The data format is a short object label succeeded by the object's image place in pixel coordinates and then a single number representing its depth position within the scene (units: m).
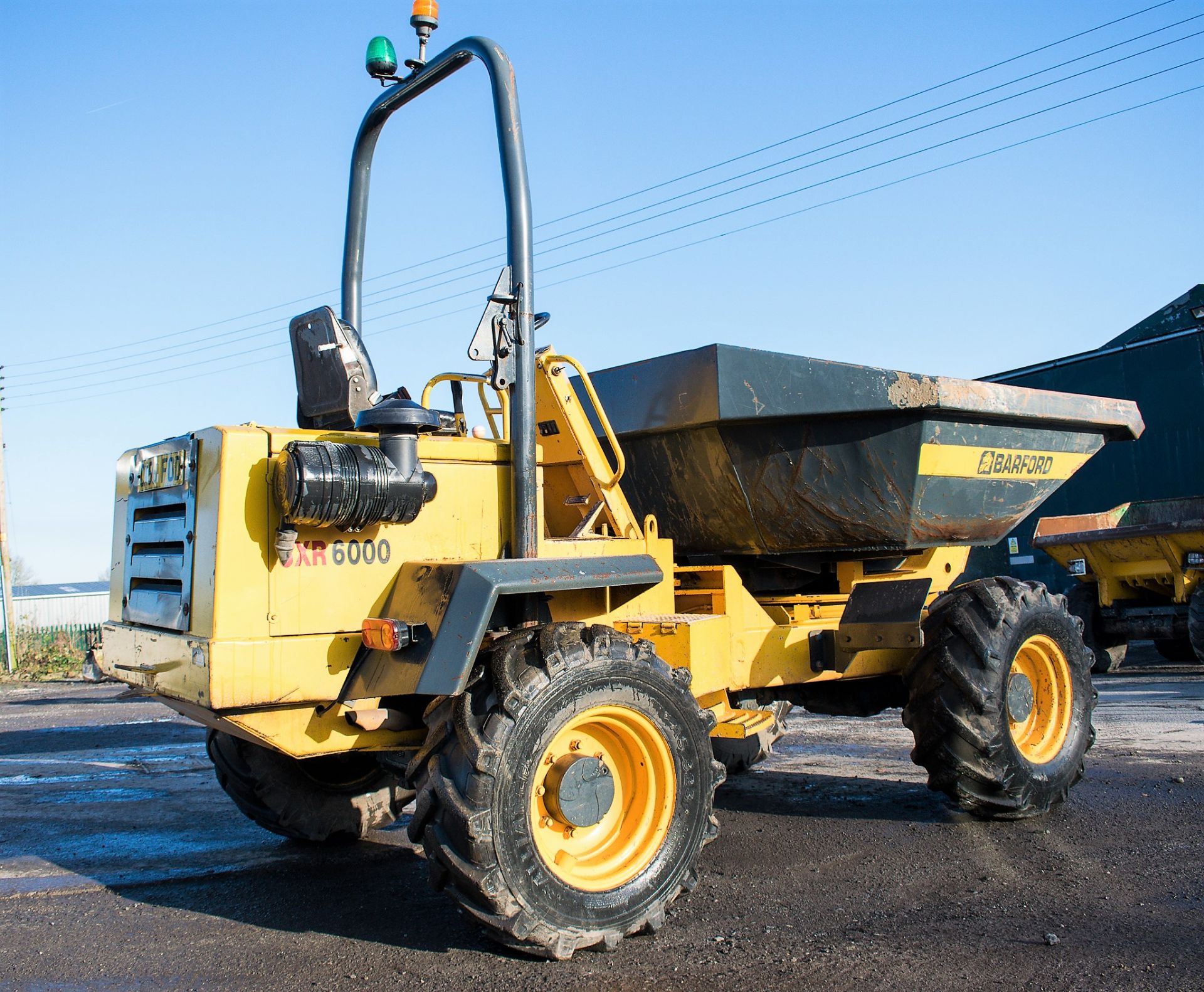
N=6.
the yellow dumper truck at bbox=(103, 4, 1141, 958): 3.63
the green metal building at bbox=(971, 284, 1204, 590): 15.62
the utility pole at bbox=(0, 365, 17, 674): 18.03
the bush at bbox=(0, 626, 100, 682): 17.86
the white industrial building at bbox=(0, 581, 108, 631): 35.06
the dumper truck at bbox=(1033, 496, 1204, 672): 11.68
